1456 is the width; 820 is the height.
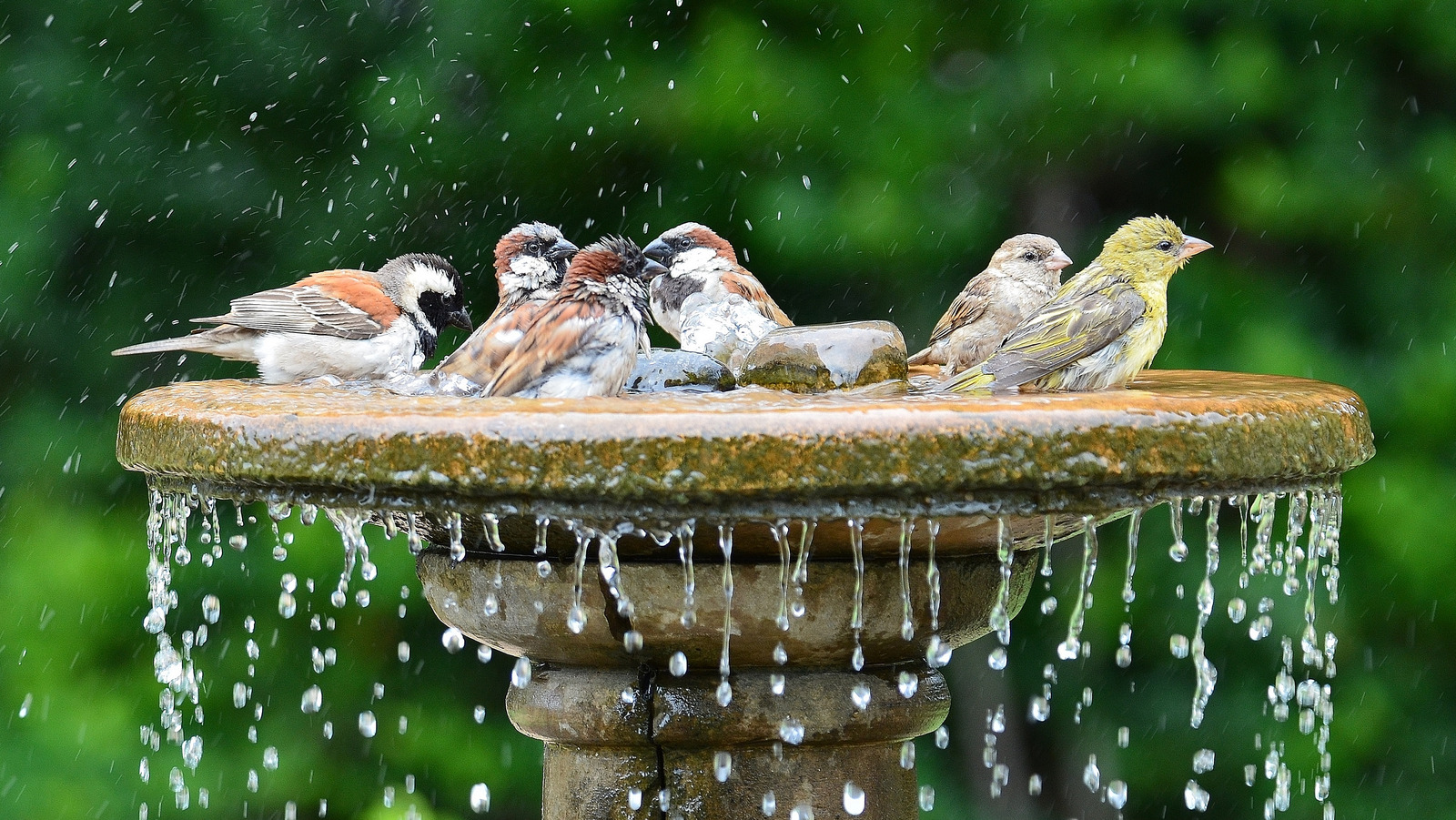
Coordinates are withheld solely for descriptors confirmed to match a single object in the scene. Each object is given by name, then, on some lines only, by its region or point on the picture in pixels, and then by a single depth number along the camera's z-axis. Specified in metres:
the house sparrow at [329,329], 7.87
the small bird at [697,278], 7.89
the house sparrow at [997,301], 7.53
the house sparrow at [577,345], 5.78
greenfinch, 6.06
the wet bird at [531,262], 7.80
